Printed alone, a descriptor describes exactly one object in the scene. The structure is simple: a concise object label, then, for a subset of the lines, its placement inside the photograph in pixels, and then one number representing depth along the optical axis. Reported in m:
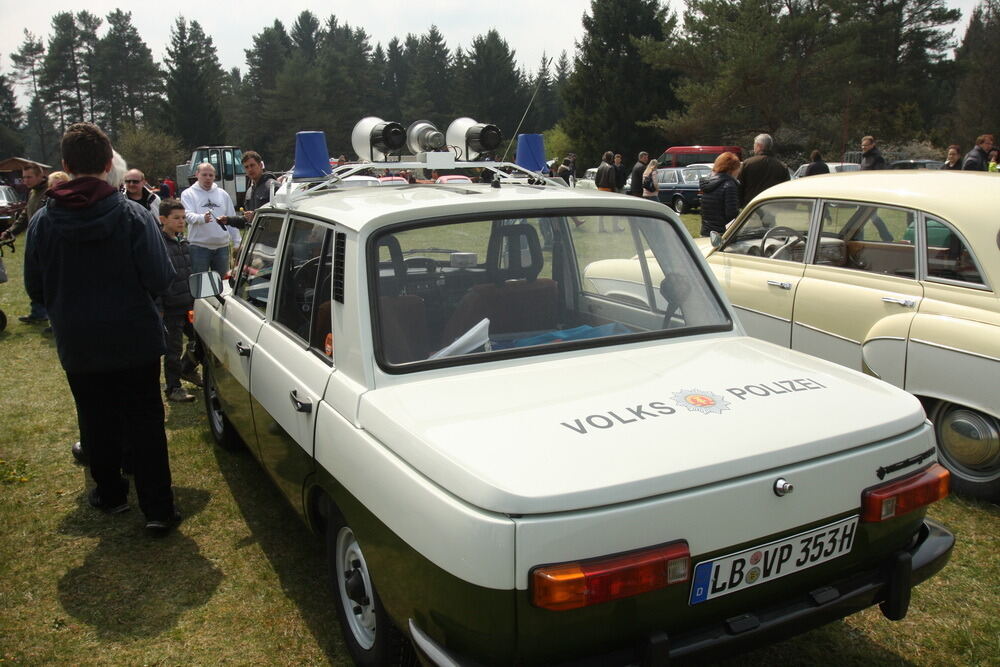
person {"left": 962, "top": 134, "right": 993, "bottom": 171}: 13.55
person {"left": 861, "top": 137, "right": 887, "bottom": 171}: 12.92
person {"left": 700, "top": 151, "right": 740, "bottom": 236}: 7.93
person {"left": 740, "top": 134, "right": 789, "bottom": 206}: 8.47
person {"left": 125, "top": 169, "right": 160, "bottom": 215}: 7.01
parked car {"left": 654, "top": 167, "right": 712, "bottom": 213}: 23.05
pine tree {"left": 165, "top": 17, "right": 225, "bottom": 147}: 67.62
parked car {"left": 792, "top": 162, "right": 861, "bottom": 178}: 22.53
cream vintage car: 4.05
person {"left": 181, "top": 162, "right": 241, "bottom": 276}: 7.22
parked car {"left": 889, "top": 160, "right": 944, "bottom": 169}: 26.09
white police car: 1.91
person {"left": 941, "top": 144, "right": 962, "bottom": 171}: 14.20
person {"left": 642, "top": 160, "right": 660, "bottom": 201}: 16.33
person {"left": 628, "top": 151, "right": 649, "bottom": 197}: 18.48
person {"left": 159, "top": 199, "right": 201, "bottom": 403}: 6.04
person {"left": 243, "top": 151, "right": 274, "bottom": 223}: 8.01
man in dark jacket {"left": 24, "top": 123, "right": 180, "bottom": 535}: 3.44
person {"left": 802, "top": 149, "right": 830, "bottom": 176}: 15.16
